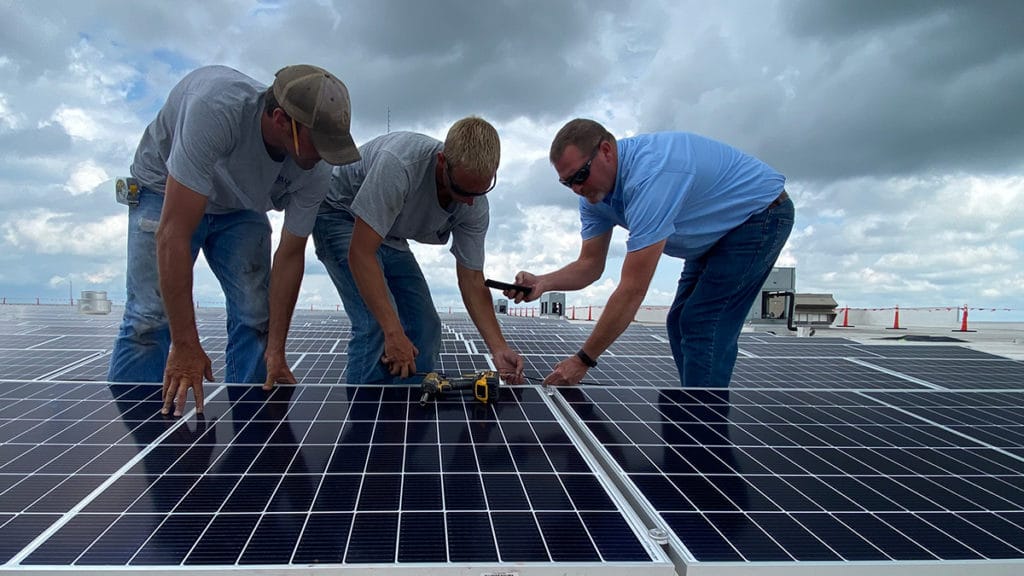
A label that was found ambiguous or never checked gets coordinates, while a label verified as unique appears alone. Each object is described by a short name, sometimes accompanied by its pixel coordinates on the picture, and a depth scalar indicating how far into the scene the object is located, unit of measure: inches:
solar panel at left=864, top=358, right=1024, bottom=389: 208.5
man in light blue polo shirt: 142.5
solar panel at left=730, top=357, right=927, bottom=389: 202.5
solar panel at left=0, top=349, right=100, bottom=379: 219.1
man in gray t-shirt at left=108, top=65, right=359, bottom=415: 118.6
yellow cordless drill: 122.0
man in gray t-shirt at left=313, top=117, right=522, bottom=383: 142.4
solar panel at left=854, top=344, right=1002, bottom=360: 280.8
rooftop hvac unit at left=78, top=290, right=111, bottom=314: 729.0
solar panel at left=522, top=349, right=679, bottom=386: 205.9
